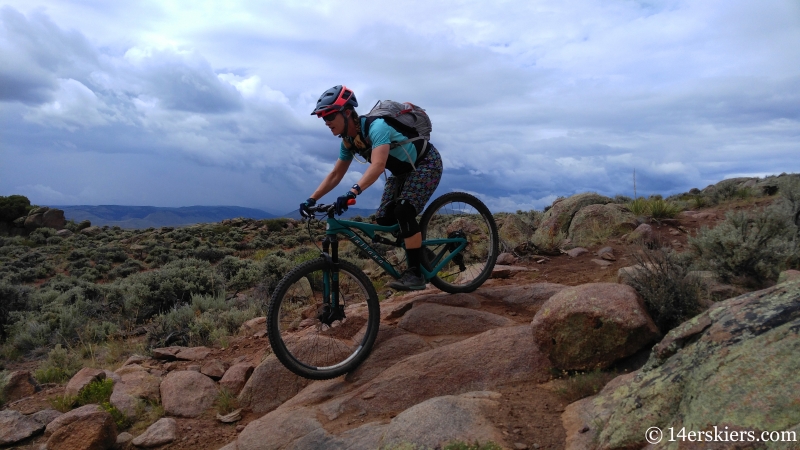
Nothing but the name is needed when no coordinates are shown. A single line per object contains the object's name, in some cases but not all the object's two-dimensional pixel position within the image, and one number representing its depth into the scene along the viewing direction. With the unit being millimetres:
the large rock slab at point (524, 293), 6301
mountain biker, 4992
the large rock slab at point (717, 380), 2449
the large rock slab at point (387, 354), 5102
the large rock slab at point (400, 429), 3479
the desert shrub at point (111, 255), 22594
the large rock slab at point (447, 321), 5711
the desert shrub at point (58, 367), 7277
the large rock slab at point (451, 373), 4516
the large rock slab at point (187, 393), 5524
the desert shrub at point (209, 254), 21555
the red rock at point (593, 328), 4320
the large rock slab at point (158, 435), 5027
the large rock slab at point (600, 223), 11680
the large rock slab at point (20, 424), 5309
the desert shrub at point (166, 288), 11016
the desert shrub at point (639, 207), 13555
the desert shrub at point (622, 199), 19833
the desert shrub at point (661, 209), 13352
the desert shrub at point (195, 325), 8047
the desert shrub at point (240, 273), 13195
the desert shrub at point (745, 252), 5973
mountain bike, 4945
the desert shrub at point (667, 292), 4746
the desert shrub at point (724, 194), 17469
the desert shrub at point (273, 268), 12867
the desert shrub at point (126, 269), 19483
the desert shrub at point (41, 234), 29914
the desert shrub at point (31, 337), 9586
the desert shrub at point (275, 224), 32909
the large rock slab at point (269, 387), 5316
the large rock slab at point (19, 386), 6426
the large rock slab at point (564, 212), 14055
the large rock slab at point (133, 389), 5660
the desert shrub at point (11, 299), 11634
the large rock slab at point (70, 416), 5082
